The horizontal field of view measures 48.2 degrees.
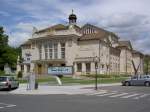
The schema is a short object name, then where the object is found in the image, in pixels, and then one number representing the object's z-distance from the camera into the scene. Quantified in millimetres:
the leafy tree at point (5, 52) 39016
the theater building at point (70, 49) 40908
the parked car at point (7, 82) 15620
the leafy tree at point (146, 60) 68208
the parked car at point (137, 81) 21421
